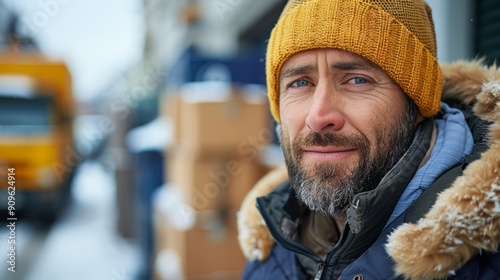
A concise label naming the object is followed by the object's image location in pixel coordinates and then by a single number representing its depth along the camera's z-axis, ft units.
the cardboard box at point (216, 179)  12.19
